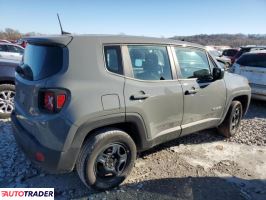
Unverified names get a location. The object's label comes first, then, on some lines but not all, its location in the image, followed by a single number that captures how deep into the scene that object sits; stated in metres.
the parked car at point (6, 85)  5.48
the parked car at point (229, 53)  17.77
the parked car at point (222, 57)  15.42
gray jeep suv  2.84
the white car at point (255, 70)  7.45
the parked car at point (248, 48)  13.54
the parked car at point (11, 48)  13.78
